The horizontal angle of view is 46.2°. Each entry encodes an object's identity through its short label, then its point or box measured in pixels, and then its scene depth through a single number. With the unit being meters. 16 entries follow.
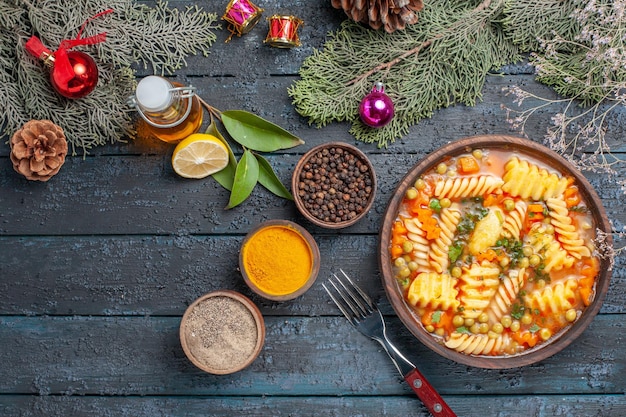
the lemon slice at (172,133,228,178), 0.73
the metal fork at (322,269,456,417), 0.73
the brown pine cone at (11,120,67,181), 0.73
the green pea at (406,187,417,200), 0.72
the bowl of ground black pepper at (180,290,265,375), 0.73
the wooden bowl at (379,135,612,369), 0.71
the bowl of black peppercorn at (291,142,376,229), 0.74
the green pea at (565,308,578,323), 0.72
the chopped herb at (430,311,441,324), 0.72
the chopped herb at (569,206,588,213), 0.73
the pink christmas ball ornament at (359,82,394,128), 0.72
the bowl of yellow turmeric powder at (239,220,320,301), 0.73
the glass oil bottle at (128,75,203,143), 0.69
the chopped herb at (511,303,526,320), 0.73
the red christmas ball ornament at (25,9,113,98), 0.72
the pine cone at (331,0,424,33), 0.72
